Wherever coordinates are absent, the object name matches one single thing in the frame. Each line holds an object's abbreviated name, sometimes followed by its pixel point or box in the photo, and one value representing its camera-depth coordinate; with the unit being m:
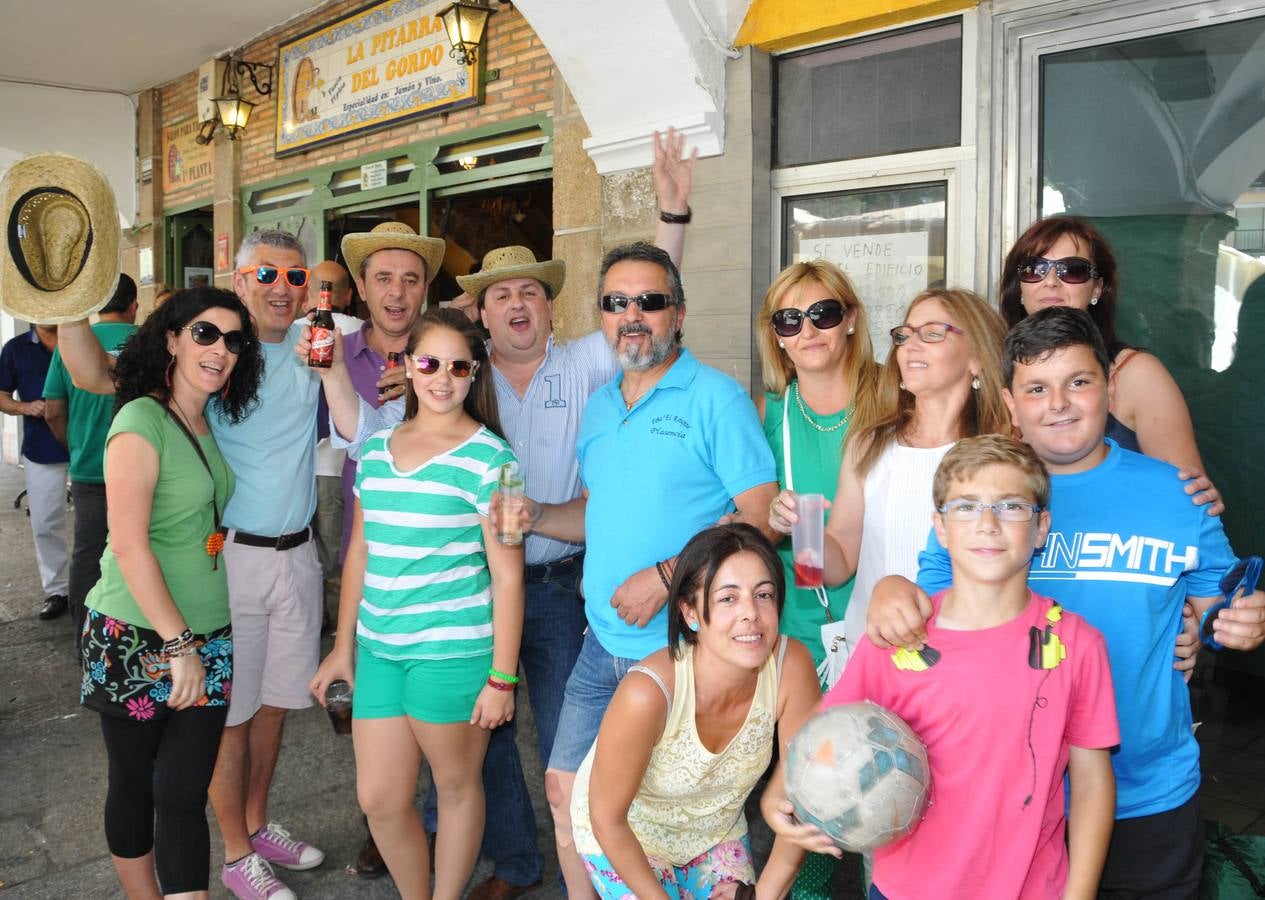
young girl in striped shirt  2.81
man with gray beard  2.66
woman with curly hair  2.64
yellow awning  4.66
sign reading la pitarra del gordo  8.01
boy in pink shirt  1.90
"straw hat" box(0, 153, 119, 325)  2.92
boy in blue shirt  2.05
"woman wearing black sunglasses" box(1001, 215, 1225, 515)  2.58
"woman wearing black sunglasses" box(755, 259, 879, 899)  2.83
